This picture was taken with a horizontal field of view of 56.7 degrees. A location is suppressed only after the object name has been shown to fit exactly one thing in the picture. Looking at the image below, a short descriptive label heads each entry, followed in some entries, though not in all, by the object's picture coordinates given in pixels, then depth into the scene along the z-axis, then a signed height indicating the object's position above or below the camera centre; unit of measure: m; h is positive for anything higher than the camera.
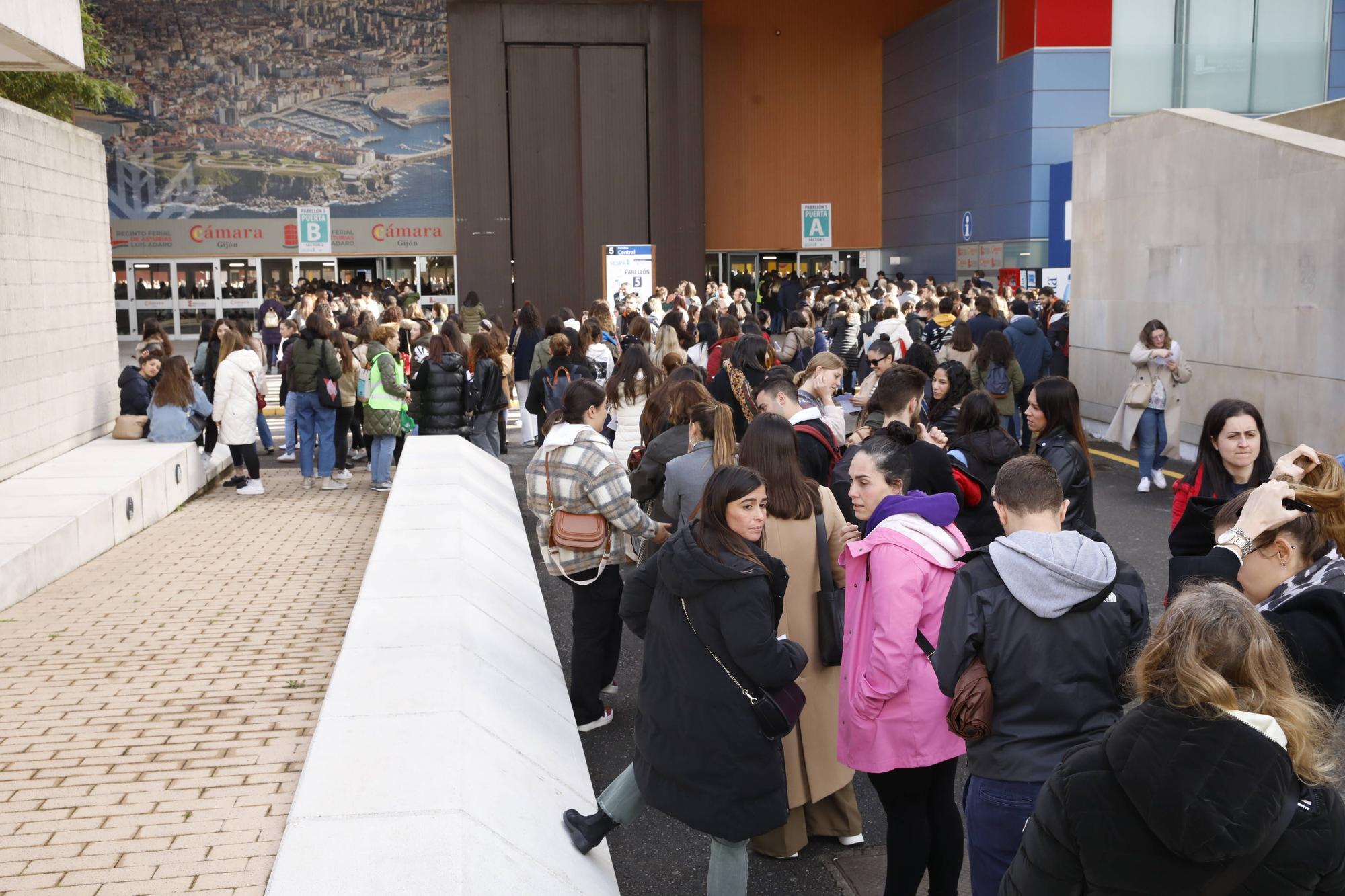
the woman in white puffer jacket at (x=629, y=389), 10.20 -0.78
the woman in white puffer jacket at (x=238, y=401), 12.48 -1.03
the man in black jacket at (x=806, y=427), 6.49 -0.71
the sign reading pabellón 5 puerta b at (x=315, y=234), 29.84 +1.51
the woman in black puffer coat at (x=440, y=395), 12.43 -0.99
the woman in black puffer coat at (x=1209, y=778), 2.28 -0.91
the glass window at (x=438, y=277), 34.38 +0.51
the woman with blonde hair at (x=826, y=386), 7.93 -0.59
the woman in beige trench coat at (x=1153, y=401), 12.48 -1.11
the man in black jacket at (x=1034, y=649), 3.54 -1.02
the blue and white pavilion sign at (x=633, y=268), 25.05 +0.53
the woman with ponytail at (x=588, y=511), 6.36 -1.13
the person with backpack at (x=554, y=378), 12.94 -0.87
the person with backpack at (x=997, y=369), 12.35 -0.78
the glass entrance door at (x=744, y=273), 36.84 +0.60
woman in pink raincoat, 4.27 -1.36
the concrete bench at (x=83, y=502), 8.53 -1.64
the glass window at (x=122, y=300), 33.82 -0.06
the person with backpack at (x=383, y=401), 12.43 -1.05
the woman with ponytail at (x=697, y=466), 6.00 -0.84
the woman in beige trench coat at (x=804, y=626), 4.89 -1.35
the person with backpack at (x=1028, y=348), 14.72 -0.67
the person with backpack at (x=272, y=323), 23.33 -0.49
